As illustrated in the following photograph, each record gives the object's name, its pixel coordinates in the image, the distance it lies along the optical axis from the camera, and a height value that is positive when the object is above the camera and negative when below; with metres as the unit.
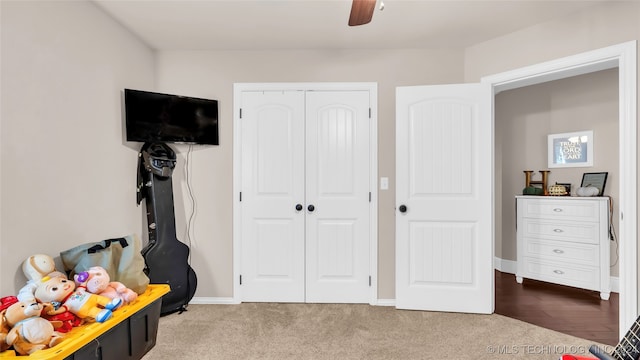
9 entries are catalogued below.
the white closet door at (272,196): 2.88 -0.18
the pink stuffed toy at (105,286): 1.71 -0.63
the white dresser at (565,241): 3.10 -0.72
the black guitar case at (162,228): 2.52 -0.43
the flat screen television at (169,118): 2.46 +0.52
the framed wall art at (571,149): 3.49 +0.30
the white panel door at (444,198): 2.66 -0.20
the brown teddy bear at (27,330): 1.31 -0.67
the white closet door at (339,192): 2.87 -0.15
